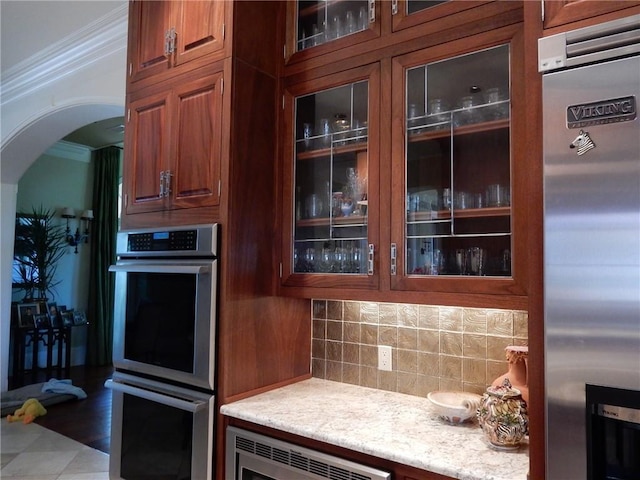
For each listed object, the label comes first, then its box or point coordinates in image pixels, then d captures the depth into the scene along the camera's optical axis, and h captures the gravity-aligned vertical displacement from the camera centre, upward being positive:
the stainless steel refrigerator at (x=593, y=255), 0.99 +0.02
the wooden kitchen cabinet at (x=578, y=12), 1.08 +0.62
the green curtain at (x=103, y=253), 6.25 +0.05
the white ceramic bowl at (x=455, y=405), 1.58 -0.52
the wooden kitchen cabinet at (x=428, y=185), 1.51 +0.28
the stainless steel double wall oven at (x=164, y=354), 1.79 -0.42
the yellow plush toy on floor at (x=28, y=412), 3.95 -1.39
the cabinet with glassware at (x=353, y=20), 1.69 +0.98
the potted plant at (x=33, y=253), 5.50 +0.03
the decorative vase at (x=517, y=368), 1.53 -0.37
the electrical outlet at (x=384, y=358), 2.01 -0.44
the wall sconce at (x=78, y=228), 6.09 +0.40
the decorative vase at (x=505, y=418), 1.35 -0.48
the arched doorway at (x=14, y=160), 3.98 +0.96
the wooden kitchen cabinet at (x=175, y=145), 1.89 +0.51
